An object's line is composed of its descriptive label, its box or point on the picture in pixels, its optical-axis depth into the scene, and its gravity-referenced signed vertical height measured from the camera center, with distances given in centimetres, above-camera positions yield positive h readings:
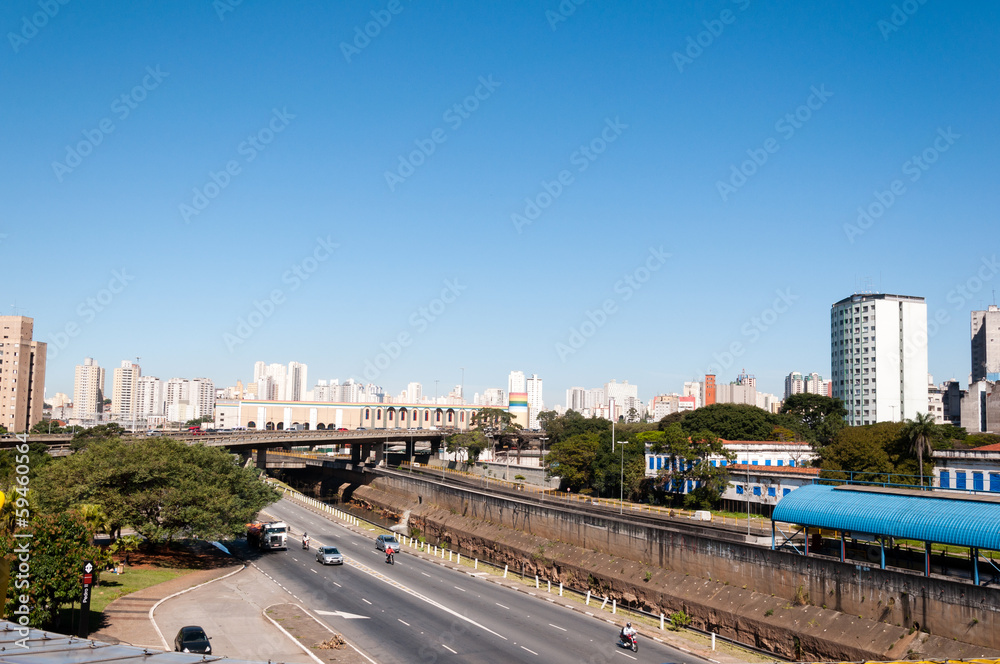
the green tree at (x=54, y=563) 2630 -692
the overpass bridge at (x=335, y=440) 10269 -920
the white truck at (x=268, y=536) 5697 -1210
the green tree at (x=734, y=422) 12450 -529
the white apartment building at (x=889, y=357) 16400 +856
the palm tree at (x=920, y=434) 7119 -382
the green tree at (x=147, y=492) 4494 -702
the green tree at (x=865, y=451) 7631 -613
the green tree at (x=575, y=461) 9075 -920
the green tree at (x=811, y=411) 14150 -376
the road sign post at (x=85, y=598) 2443 -770
